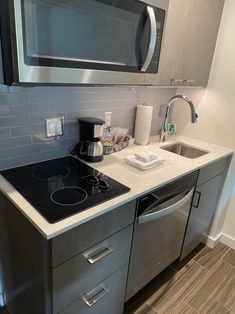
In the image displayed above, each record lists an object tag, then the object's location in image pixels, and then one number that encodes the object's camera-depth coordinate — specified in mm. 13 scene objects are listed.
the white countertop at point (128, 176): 834
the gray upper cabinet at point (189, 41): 1276
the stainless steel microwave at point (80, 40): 730
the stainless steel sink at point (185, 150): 1813
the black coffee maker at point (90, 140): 1300
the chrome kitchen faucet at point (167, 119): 1537
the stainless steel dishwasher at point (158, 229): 1189
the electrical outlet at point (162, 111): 1920
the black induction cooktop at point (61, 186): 913
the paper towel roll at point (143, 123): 1677
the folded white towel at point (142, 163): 1314
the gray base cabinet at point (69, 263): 867
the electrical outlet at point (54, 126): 1274
